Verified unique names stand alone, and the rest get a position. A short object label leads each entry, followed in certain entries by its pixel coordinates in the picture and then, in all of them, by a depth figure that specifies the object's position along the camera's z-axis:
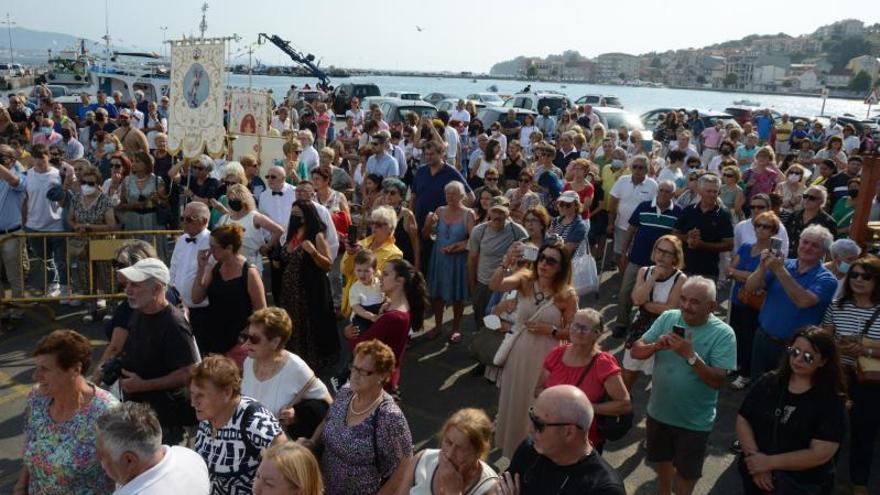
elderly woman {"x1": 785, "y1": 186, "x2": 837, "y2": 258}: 7.16
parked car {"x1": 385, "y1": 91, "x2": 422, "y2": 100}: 27.27
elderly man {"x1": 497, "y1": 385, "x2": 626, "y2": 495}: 2.86
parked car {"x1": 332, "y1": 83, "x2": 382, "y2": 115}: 26.38
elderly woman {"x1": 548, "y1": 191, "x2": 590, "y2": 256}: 6.81
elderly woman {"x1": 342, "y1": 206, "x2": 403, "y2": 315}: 6.12
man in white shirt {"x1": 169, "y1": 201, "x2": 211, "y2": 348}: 5.58
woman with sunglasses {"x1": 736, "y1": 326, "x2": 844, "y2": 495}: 3.56
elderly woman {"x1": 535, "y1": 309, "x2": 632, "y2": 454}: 3.84
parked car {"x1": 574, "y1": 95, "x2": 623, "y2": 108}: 28.95
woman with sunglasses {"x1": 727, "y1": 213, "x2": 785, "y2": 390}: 6.15
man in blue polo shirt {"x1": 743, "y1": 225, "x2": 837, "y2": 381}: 5.17
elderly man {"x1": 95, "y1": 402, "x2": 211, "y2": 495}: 2.91
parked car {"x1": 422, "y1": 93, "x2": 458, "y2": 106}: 30.62
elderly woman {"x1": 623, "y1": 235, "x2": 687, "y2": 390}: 5.17
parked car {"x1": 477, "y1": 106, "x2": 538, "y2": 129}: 19.03
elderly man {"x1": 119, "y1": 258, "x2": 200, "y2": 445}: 4.10
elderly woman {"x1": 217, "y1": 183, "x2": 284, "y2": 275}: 6.30
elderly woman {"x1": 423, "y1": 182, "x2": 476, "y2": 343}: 7.19
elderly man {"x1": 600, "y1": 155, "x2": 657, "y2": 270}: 8.55
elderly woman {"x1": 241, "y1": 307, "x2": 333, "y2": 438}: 3.89
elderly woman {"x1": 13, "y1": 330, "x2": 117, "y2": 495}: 3.40
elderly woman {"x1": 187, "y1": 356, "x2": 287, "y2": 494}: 3.35
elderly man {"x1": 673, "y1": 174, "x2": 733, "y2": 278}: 6.91
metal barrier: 7.53
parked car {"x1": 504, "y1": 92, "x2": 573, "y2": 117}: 23.09
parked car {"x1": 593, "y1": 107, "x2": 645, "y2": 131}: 19.45
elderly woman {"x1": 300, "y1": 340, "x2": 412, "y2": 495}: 3.45
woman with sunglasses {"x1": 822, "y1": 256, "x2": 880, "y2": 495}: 4.75
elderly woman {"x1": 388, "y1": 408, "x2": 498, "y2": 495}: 3.00
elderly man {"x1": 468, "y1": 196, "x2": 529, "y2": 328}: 6.65
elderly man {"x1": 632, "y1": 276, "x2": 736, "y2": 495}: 4.11
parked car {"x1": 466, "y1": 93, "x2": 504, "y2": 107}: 29.95
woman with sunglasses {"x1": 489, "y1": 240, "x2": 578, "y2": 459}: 4.61
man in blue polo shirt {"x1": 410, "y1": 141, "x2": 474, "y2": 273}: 8.03
